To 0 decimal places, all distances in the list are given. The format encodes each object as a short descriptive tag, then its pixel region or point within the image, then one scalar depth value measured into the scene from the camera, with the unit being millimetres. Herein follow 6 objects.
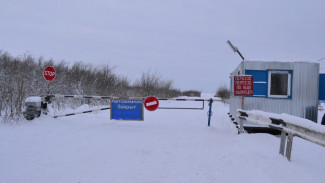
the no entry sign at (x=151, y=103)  10312
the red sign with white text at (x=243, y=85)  8727
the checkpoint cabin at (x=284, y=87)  10781
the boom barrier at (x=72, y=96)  10195
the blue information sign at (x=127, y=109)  10148
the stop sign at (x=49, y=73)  10352
